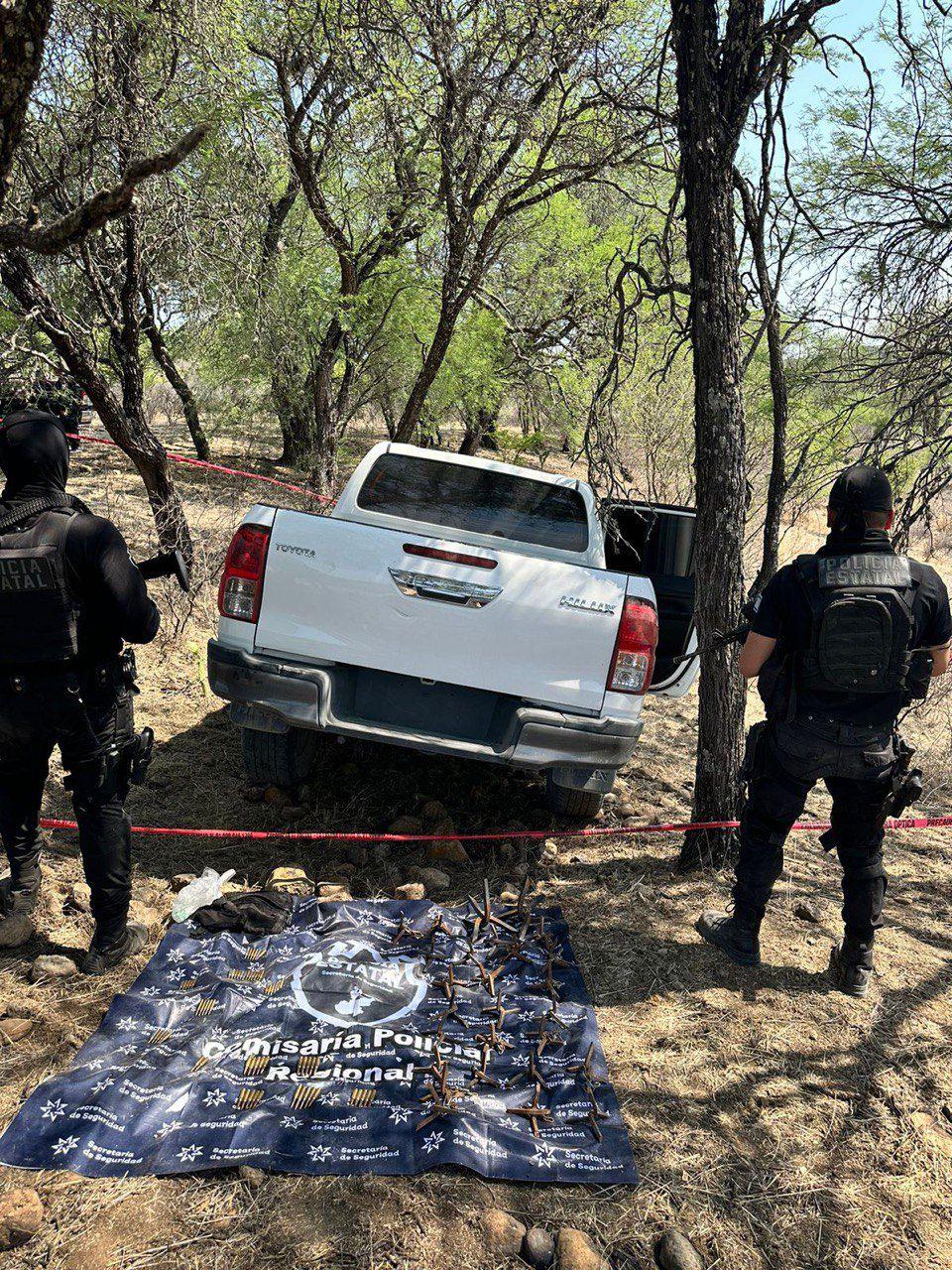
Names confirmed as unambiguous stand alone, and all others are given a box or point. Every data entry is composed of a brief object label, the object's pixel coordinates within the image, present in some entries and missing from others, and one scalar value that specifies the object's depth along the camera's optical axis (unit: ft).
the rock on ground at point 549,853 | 13.82
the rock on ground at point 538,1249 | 6.75
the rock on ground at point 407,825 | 13.98
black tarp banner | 7.52
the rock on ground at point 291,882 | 11.99
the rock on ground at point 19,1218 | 6.51
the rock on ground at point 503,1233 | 6.82
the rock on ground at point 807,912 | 12.53
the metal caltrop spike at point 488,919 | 11.29
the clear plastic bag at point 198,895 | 10.97
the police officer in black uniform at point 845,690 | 9.99
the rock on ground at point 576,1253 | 6.69
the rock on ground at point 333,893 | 11.80
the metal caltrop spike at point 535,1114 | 8.18
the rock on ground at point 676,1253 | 6.82
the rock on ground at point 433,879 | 12.57
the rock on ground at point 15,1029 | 8.72
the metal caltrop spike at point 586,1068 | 8.80
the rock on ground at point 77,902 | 11.02
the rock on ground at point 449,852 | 13.46
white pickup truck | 12.08
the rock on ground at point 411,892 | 12.10
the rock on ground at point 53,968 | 9.72
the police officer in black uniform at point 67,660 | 8.98
